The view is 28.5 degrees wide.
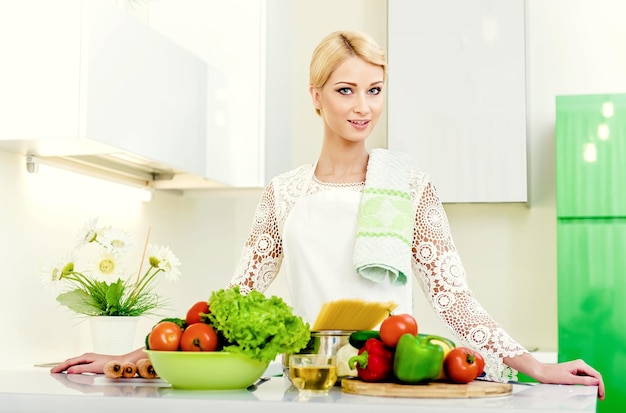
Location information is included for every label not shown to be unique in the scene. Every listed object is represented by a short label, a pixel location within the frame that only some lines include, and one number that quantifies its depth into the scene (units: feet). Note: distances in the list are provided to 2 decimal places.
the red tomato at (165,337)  7.68
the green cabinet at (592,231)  14.99
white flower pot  12.09
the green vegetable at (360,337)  7.87
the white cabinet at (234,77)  15.08
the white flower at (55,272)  11.80
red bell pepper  7.50
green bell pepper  7.32
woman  9.82
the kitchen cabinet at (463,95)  16.51
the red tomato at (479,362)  7.46
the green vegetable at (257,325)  7.45
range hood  11.21
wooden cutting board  7.23
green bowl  7.54
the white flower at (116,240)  11.99
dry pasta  8.21
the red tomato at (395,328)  7.50
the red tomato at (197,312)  7.89
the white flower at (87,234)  11.97
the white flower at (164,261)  12.50
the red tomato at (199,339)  7.63
